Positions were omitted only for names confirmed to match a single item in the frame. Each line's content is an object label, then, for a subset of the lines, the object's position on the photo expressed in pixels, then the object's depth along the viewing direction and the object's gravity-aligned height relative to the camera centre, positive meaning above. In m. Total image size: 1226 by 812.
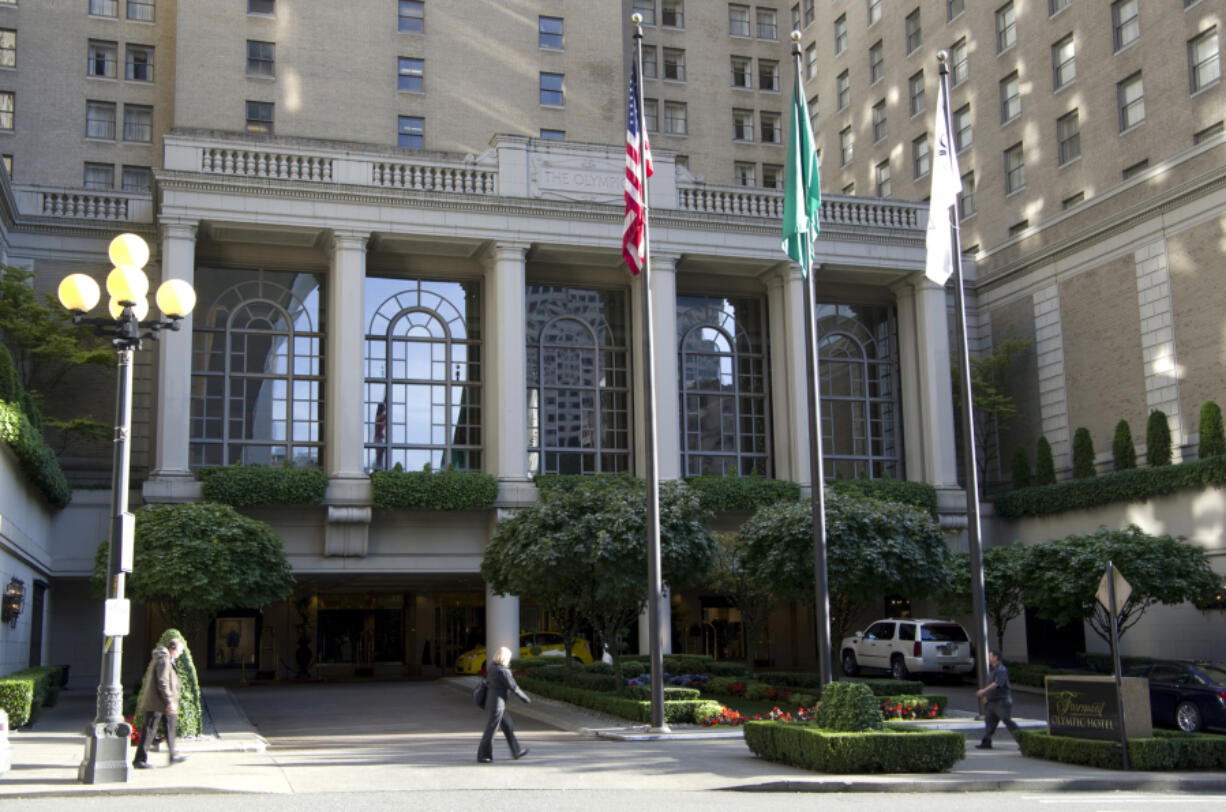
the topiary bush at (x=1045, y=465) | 41.72 +3.86
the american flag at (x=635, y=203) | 22.17 +6.81
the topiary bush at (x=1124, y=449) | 38.19 +3.95
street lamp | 14.82 +1.64
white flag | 22.41 +6.94
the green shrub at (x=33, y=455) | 23.38 +3.02
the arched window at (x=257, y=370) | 38.09 +6.93
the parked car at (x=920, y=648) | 35.09 -1.79
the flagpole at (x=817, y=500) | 19.03 +1.35
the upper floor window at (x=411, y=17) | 48.16 +21.89
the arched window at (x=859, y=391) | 43.66 +6.79
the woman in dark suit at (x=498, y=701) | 17.36 -1.48
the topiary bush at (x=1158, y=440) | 36.78 +4.06
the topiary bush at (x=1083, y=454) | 39.88 +3.99
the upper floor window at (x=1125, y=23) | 41.69 +18.45
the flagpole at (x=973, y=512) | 22.05 +1.25
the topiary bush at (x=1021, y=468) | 42.72 +3.85
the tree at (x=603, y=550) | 25.47 +0.83
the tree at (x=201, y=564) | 26.28 +0.75
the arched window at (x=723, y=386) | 42.28 +6.82
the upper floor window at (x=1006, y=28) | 48.41 +21.25
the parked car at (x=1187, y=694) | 22.92 -2.12
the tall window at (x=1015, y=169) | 47.62 +15.58
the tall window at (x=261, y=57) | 46.59 +19.80
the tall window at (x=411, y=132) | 47.69 +17.38
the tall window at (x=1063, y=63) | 44.94 +18.45
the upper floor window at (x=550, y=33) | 49.78 +21.92
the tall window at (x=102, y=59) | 48.16 +20.54
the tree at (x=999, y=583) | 32.69 +0.01
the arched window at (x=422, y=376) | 39.22 +6.84
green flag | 21.41 +6.67
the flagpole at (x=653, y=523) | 20.91 +1.12
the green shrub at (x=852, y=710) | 16.38 -1.61
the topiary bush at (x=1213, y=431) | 34.66 +4.02
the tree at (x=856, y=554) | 26.08 +0.67
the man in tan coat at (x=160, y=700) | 16.66 -1.34
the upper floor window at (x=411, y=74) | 47.84 +19.59
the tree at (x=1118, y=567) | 30.64 +0.21
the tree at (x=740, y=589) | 29.81 -0.02
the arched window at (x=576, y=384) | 40.81 +6.73
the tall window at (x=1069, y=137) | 44.53 +15.72
